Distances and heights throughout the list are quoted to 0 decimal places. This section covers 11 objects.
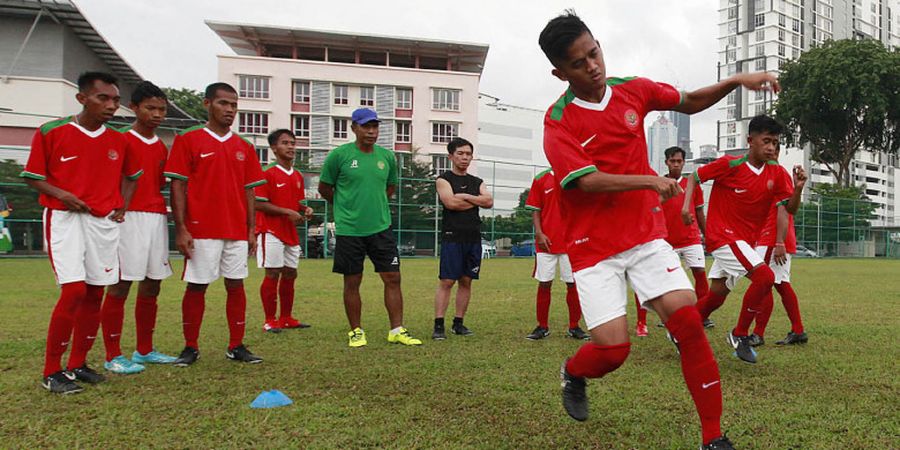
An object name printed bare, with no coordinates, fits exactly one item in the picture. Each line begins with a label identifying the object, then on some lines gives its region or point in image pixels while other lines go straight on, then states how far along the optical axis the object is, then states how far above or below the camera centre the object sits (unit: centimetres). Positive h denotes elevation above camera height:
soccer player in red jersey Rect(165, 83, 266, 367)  501 +7
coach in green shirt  610 +3
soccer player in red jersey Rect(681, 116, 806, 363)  550 +17
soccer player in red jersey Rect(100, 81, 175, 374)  483 -19
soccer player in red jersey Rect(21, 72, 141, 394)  422 +8
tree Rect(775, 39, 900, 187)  4072 +870
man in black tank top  670 -10
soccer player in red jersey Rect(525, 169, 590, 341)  654 -39
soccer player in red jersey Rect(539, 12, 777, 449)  296 +5
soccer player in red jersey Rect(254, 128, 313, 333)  715 -12
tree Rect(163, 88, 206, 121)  5417 +1063
